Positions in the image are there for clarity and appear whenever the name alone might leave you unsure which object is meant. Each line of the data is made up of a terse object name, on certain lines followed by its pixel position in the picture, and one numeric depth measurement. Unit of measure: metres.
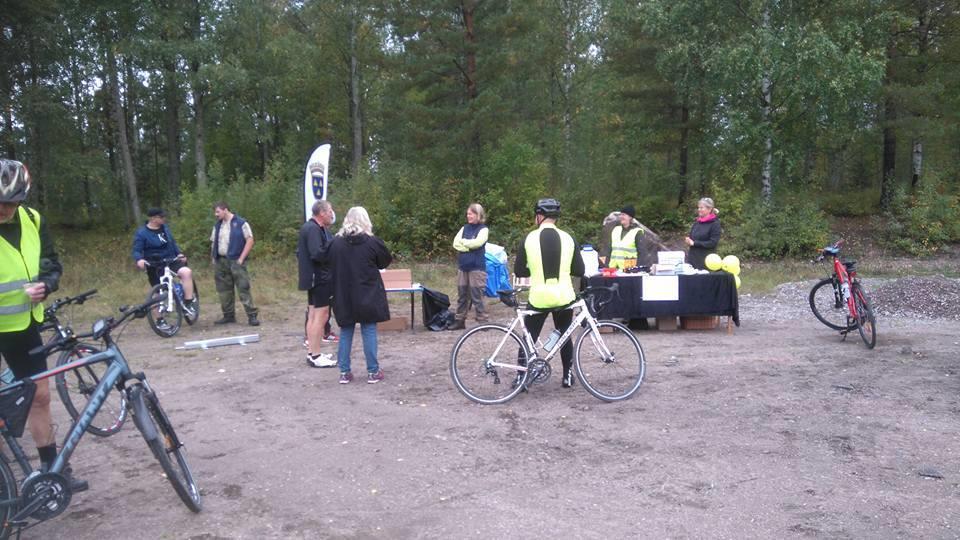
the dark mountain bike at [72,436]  3.28
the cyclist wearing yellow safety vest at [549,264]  5.80
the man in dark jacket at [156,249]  9.35
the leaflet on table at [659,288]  8.59
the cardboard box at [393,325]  9.46
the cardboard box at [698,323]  8.99
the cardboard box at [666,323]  8.97
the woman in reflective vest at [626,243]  9.33
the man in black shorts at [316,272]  7.21
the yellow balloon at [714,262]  8.67
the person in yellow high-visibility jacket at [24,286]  3.70
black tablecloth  8.62
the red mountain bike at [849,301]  7.73
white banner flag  9.51
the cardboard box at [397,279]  9.33
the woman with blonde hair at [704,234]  9.02
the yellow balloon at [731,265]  8.70
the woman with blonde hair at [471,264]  9.14
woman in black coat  6.29
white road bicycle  5.83
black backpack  9.34
